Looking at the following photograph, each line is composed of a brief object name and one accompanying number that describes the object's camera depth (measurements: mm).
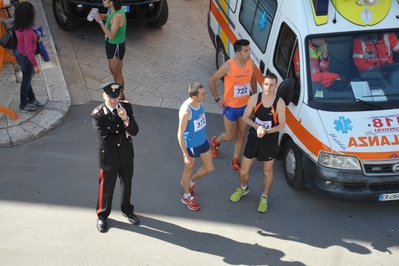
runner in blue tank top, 12797
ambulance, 13258
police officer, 12000
